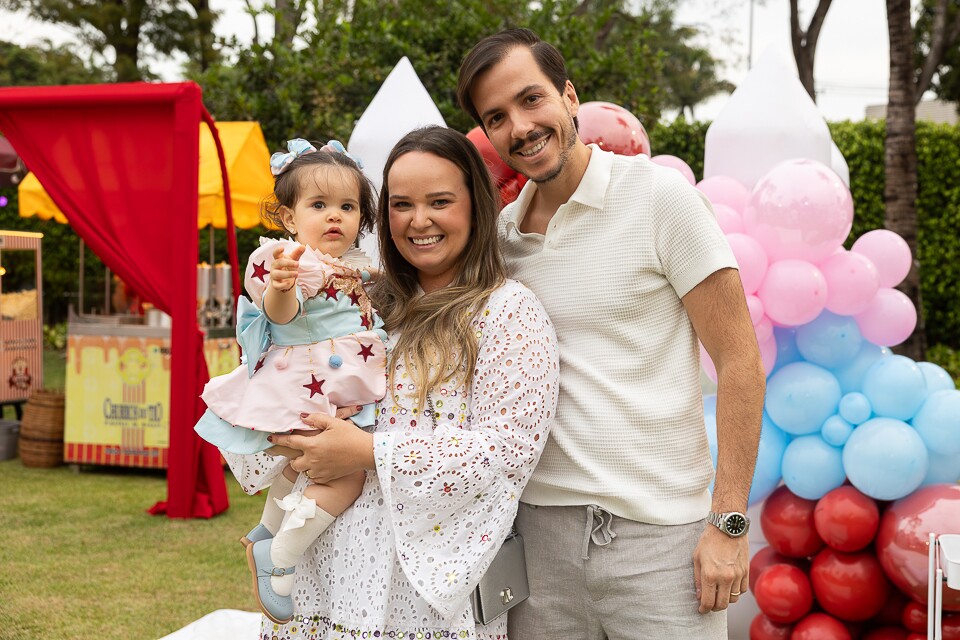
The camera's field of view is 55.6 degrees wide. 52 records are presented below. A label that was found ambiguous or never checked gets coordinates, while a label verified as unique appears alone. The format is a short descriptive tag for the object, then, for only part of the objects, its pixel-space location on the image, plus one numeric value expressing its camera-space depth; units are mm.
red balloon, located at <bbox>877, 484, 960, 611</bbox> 3039
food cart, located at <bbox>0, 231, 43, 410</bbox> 7562
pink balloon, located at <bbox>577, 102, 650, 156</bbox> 3391
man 1829
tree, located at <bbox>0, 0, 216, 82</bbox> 17703
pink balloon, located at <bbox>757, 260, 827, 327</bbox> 3182
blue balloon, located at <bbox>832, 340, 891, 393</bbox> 3350
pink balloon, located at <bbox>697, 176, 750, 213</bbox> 3543
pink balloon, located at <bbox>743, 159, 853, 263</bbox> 3225
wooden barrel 6914
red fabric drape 5410
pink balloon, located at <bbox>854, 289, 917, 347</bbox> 3309
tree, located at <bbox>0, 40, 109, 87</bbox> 18375
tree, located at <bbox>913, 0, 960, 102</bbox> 11617
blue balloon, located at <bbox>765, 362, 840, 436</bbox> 3266
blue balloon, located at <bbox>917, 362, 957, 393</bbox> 3318
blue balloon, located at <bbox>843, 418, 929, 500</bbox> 3070
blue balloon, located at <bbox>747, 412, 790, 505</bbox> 3375
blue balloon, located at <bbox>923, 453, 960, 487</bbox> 3156
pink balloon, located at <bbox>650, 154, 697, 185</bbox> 3695
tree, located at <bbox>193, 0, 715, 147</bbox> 7852
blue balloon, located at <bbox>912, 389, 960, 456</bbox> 3109
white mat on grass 3793
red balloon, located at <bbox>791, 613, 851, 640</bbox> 3256
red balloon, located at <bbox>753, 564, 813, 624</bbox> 3301
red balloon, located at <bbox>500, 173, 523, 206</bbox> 3088
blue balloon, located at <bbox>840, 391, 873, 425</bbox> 3242
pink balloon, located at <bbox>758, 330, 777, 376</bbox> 3357
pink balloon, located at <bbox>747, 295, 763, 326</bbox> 3248
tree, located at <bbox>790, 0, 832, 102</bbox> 12578
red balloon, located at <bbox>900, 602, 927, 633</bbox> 3127
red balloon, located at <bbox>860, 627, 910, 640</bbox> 3256
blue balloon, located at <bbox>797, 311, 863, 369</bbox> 3334
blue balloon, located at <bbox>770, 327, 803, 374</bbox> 3473
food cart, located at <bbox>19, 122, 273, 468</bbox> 6566
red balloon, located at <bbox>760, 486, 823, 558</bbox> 3322
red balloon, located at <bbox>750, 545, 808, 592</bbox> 3432
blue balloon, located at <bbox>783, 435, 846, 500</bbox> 3254
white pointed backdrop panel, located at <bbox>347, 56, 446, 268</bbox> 3562
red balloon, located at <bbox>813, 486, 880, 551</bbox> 3170
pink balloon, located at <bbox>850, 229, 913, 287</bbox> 3463
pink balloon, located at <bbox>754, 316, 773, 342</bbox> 3297
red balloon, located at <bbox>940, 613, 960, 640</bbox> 3108
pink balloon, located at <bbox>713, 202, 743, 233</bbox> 3416
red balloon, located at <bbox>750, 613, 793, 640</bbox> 3387
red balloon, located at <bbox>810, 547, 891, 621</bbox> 3219
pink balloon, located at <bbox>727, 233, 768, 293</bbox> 3252
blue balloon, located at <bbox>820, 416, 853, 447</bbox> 3254
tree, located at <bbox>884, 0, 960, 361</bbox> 6766
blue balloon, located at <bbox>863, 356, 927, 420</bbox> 3174
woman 1737
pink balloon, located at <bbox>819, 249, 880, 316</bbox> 3242
